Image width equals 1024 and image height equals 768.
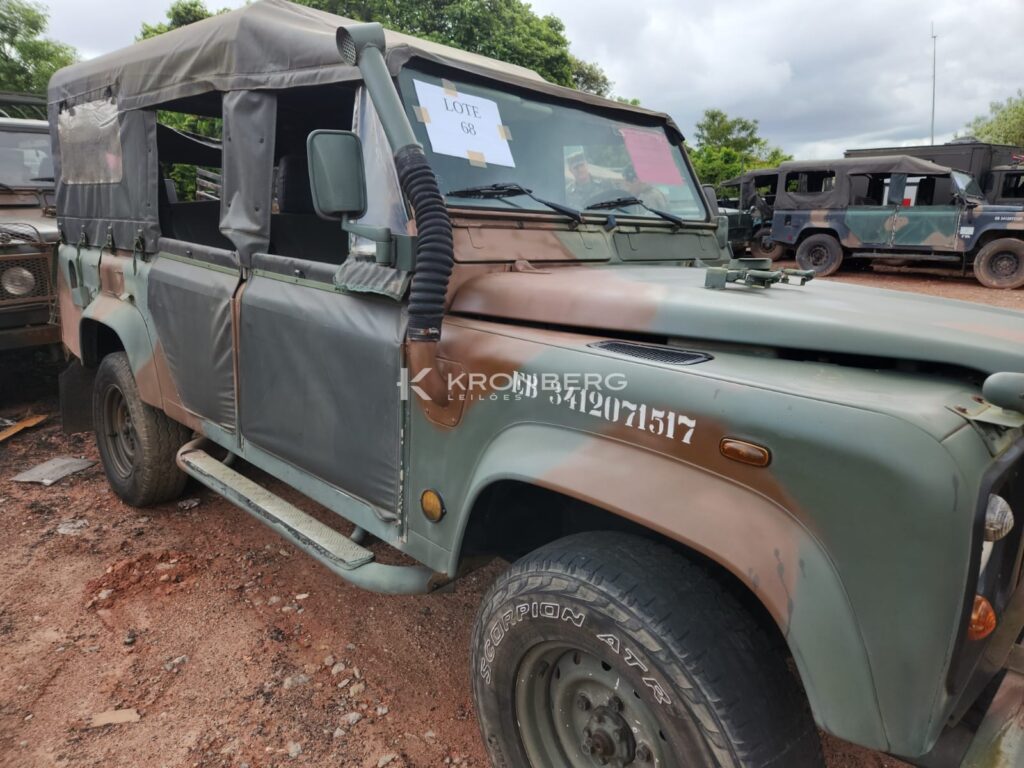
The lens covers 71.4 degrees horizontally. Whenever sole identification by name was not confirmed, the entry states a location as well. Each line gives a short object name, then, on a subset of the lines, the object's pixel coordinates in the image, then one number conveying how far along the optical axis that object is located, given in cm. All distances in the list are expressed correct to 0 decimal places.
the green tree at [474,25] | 1659
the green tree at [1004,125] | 3534
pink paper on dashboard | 304
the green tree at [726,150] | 2295
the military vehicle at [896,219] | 1230
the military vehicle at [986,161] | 1449
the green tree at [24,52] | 2128
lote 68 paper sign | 228
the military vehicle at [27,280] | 493
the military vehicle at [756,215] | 1557
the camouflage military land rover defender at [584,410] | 130
